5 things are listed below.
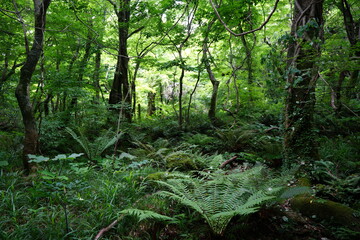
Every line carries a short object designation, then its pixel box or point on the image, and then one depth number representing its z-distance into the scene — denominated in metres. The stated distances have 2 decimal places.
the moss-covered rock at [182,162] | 3.67
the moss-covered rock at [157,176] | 2.93
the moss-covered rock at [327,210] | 1.91
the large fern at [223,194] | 1.81
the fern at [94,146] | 4.41
